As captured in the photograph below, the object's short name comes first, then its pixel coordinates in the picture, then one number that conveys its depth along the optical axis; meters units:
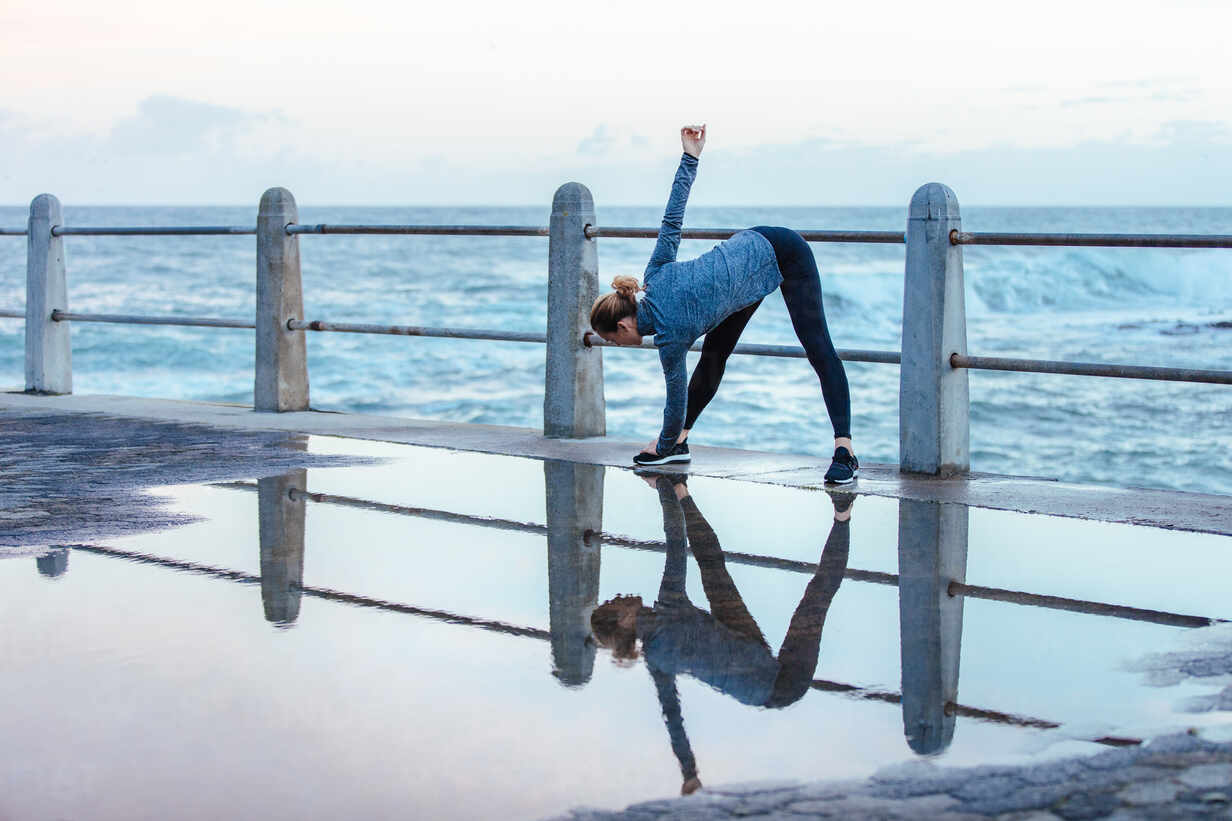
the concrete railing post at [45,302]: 10.41
